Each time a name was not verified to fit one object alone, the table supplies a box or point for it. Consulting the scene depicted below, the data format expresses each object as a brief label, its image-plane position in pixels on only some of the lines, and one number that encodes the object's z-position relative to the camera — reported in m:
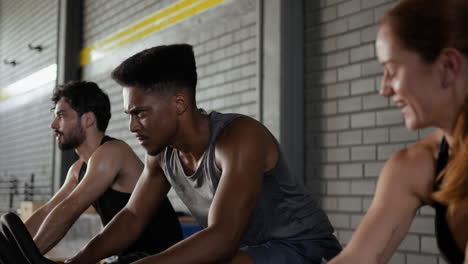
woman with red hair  1.30
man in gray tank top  1.94
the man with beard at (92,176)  2.99
